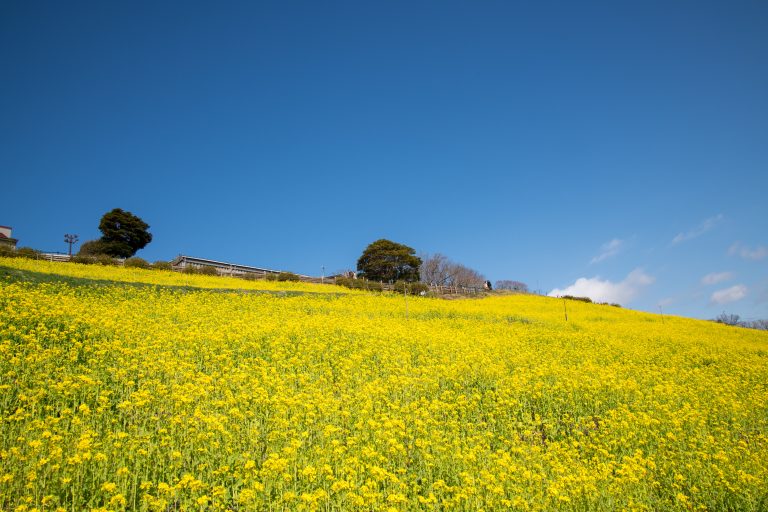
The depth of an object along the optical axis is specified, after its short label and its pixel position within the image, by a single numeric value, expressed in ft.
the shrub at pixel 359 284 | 161.27
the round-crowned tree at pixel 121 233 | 202.49
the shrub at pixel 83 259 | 128.06
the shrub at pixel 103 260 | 132.04
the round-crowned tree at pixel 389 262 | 248.73
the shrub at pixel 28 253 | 119.92
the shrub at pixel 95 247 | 197.67
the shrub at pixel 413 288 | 169.27
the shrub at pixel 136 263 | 133.59
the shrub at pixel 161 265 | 139.23
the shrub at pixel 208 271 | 145.02
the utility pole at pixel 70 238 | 204.74
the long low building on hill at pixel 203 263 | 197.98
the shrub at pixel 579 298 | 217.36
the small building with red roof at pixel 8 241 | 167.23
